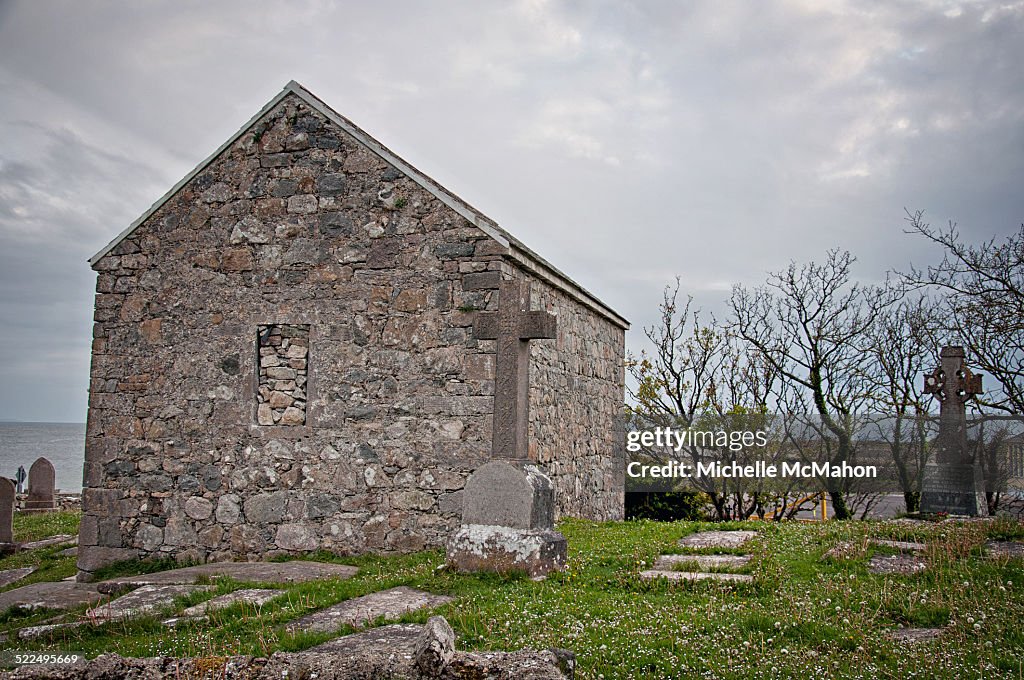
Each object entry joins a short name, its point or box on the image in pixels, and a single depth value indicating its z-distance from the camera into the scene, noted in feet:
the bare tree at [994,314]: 42.11
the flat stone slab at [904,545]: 27.45
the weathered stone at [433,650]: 13.44
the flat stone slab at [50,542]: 46.02
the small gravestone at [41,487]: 70.08
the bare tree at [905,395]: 54.80
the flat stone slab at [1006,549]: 25.36
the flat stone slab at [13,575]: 35.98
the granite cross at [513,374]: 29.81
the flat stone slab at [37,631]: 22.18
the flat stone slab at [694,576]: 23.41
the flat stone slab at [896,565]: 24.30
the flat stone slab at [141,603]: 22.63
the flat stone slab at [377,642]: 16.67
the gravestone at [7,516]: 48.01
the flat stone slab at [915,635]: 17.57
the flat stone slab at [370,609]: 19.60
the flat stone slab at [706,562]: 25.84
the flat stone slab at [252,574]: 26.81
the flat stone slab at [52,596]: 26.99
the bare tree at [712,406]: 54.29
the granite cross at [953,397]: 46.32
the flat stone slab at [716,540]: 30.85
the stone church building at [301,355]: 31.30
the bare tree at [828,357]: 55.62
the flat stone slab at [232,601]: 21.94
